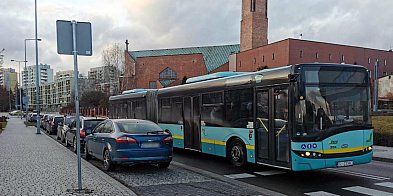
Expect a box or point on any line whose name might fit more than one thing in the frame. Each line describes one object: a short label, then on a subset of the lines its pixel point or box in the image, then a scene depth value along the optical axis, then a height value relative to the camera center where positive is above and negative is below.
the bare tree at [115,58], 61.12 +7.13
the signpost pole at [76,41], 7.52 +1.22
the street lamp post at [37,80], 29.48 +1.78
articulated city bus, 8.66 -0.43
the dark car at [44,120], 33.62 -1.69
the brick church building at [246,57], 66.06 +9.14
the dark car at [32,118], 51.16 -2.05
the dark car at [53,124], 27.42 -1.57
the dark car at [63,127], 19.64 -1.34
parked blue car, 10.23 -1.16
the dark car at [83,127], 15.03 -1.03
